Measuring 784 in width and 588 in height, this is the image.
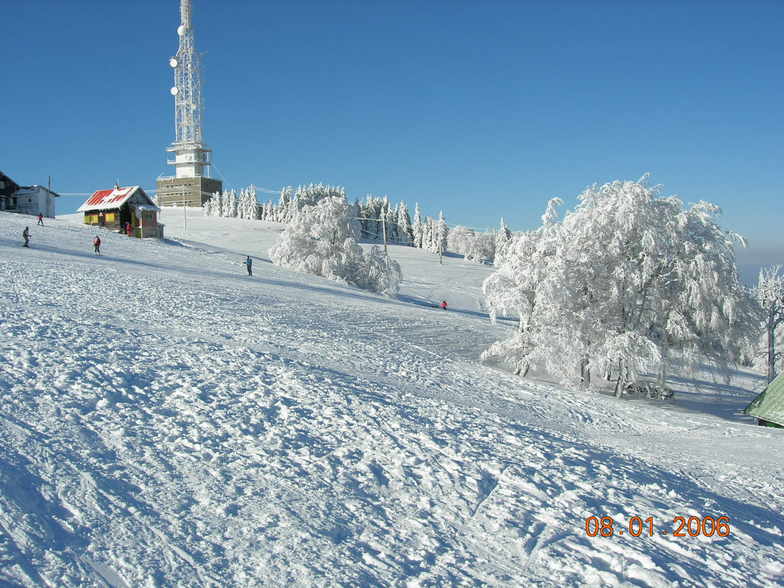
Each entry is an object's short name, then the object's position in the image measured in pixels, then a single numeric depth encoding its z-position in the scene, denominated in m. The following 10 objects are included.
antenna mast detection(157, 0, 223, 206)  139.88
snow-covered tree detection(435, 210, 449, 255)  130.98
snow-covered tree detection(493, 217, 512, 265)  154.30
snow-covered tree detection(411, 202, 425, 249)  161.62
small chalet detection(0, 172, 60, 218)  61.34
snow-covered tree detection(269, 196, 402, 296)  51.22
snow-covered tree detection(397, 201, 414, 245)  167.75
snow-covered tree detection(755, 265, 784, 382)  34.78
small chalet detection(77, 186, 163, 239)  52.72
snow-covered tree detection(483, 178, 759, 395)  23.05
